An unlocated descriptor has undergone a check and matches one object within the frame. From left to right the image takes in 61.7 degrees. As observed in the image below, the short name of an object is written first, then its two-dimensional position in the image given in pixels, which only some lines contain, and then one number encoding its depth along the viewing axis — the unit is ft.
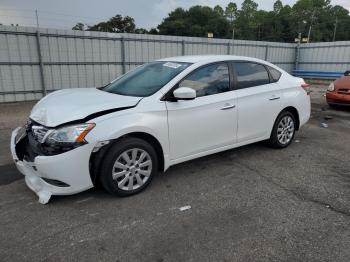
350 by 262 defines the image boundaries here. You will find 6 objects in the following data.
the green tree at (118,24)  167.19
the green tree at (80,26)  184.23
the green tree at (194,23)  226.38
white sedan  10.26
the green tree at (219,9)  305.41
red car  27.96
